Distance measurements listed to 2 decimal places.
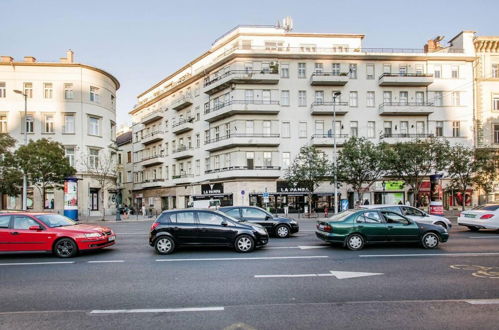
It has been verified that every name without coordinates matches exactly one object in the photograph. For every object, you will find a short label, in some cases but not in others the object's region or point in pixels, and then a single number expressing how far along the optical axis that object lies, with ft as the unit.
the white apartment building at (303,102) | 128.88
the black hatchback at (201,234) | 38.68
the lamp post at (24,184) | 96.53
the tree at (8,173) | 97.19
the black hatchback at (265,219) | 51.31
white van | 107.86
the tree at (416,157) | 100.68
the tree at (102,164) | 128.98
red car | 36.99
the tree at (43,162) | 96.94
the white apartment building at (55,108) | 128.47
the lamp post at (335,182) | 106.73
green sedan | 39.63
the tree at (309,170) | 108.47
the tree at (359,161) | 102.89
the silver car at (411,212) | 45.01
